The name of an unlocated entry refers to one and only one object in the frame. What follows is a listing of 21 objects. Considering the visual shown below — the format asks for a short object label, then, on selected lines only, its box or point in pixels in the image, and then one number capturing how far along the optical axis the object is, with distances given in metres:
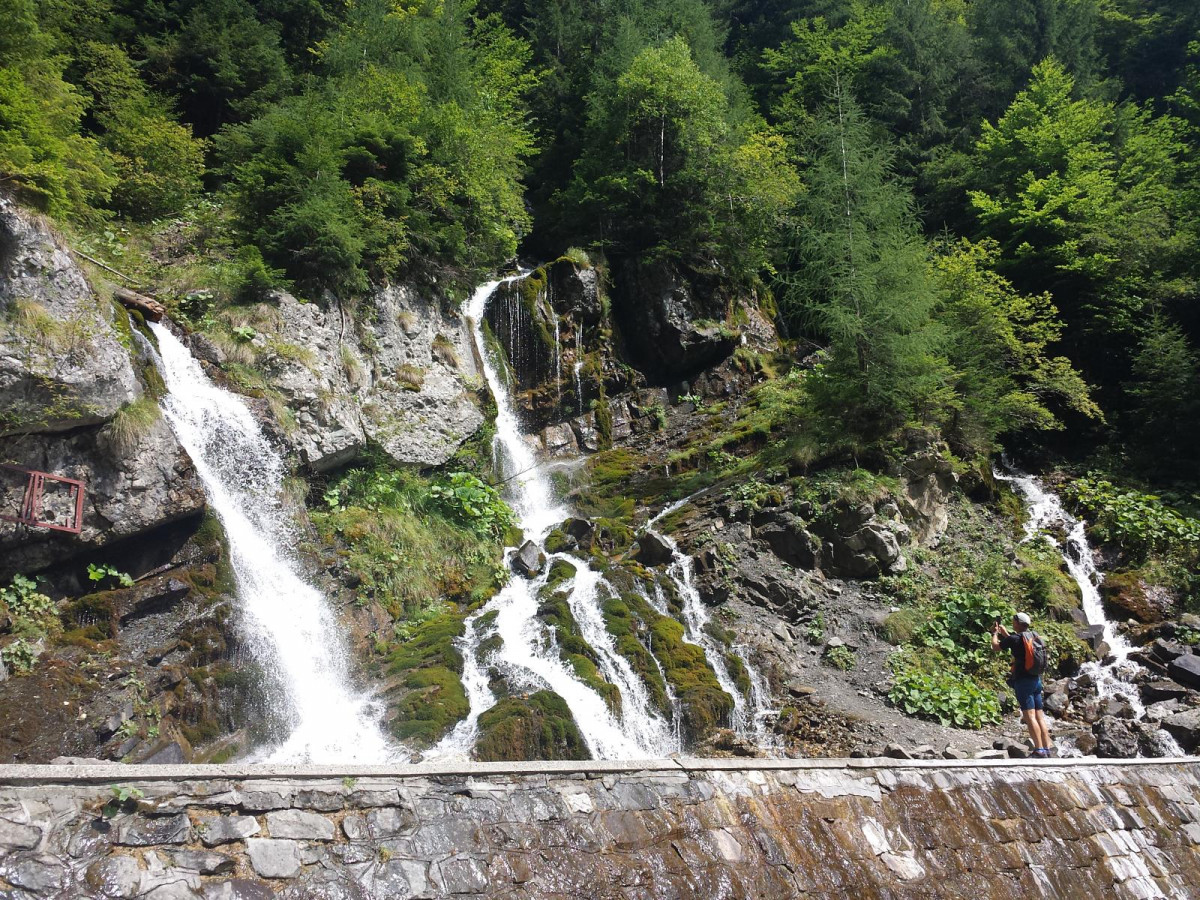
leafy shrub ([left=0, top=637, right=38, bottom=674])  7.79
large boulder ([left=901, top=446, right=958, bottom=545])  13.52
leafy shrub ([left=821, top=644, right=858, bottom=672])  10.77
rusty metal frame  8.49
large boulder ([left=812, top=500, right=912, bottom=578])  12.38
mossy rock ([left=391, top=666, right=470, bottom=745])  8.31
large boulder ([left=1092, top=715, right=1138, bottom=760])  8.47
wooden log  11.00
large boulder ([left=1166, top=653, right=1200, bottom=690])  10.26
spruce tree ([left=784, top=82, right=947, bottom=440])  13.46
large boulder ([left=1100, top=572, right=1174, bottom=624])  12.30
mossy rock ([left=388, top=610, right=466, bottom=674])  9.52
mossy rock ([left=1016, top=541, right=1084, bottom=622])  12.25
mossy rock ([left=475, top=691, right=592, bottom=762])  8.07
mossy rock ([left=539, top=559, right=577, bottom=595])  11.47
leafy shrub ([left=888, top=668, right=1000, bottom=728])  9.94
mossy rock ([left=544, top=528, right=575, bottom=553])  12.67
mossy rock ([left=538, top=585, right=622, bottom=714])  9.30
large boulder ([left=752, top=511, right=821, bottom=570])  12.38
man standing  7.28
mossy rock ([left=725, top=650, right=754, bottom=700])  10.02
